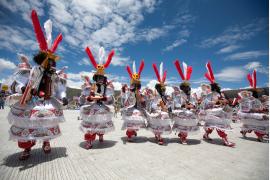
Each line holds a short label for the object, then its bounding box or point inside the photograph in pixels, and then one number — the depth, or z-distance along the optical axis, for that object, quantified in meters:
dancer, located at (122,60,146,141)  5.45
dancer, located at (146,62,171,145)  5.44
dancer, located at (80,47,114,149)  4.65
